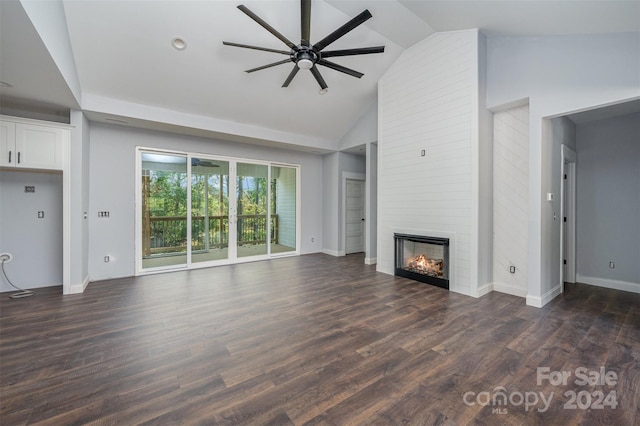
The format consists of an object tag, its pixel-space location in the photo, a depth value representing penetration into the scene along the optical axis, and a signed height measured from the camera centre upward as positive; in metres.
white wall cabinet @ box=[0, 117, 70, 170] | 3.52 +0.92
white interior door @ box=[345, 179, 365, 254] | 7.18 -0.09
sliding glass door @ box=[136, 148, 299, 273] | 5.14 +0.04
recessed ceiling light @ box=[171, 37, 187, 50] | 3.61 +2.31
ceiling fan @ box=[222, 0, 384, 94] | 2.56 +1.80
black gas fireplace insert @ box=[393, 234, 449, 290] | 4.15 -0.78
